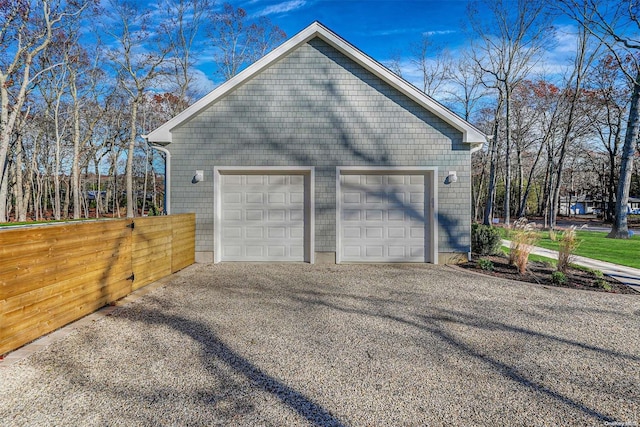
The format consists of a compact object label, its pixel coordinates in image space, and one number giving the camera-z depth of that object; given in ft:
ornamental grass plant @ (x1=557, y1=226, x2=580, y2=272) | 21.53
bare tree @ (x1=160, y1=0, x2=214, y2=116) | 65.21
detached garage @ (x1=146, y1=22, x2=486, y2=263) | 25.90
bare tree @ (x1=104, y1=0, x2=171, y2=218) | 61.67
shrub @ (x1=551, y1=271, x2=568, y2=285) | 19.81
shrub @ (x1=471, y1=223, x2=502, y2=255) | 28.27
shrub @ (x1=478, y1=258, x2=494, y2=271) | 23.52
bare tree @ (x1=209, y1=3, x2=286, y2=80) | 69.72
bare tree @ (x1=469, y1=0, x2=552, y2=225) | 56.54
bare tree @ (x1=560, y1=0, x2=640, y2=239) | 39.09
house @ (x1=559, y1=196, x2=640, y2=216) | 126.25
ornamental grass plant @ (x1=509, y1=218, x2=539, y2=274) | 22.45
